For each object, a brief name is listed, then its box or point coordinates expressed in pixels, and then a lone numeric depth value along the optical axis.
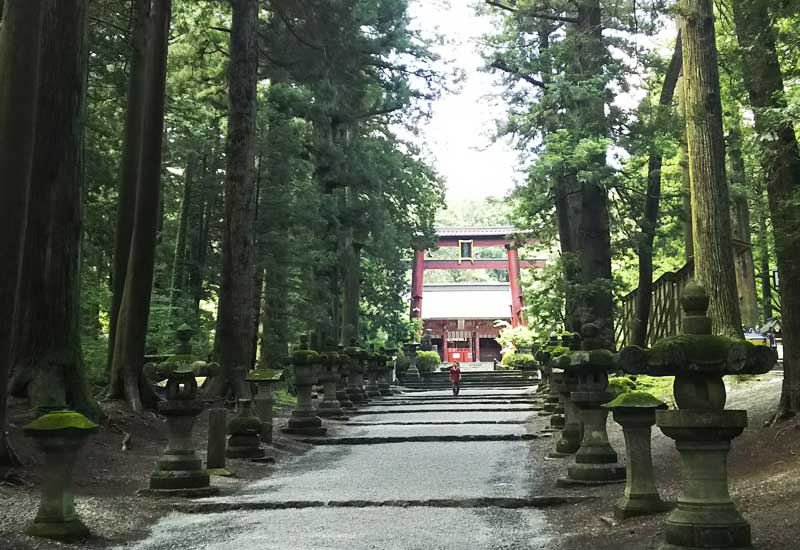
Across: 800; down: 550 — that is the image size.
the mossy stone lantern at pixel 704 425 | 4.93
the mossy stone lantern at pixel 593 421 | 8.55
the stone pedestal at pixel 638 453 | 6.37
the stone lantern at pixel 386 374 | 26.12
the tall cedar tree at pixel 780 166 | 9.11
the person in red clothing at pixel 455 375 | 25.38
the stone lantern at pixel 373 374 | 23.97
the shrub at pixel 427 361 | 37.56
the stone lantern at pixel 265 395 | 12.40
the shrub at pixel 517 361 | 35.12
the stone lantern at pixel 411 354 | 35.47
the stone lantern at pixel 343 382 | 18.36
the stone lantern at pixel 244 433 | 10.98
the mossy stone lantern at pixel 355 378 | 21.23
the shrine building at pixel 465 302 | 48.09
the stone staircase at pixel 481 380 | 32.44
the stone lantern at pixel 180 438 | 8.41
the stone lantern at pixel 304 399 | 14.41
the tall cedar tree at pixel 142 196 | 12.39
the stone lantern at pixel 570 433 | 10.91
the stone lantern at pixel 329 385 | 17.16
